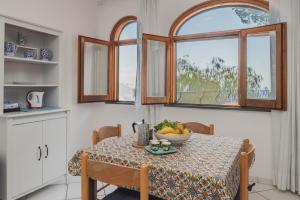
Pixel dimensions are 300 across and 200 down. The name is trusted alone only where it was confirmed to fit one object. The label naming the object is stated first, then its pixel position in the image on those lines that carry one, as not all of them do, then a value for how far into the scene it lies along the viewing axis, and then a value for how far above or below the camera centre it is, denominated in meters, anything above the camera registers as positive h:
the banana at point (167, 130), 1.78 -0.23
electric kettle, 2.85 +0.02
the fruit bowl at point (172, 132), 1.73 -0.24
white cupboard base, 2.30 -0.57
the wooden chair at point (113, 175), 1.11 -0.39
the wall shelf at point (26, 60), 2.51 +0.49
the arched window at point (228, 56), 2.81 +0.64
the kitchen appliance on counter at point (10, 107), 2.47 -0.07
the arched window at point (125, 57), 4.12 +0.81
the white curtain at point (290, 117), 2.63 -0.19
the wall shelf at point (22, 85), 2.49 +0.18
